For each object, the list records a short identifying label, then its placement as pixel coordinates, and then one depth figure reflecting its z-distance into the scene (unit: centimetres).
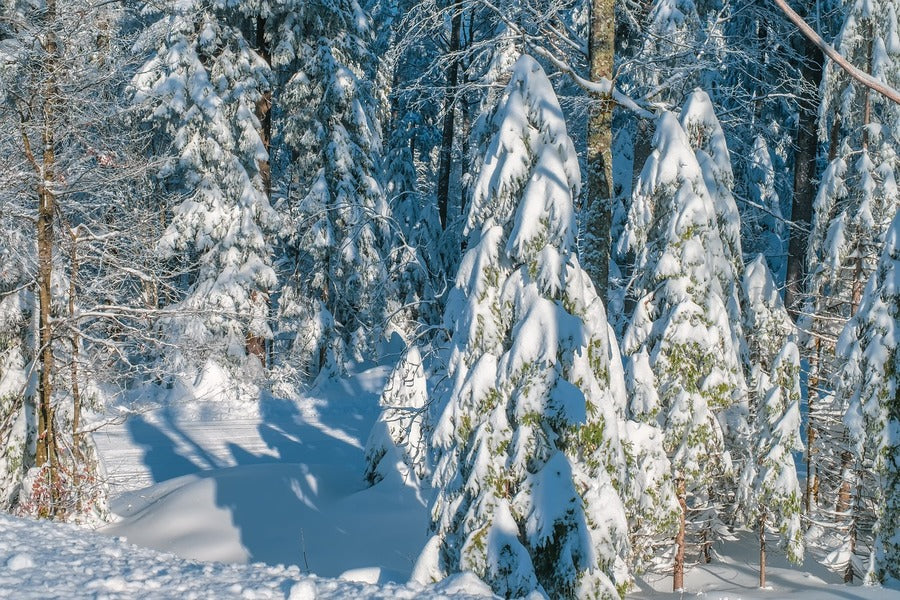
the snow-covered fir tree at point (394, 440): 1361
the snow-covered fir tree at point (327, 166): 2344
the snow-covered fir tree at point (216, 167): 2153
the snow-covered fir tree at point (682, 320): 1058
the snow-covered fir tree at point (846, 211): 1395
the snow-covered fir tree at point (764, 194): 2522
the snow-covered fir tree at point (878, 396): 1085
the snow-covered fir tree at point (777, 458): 1119
